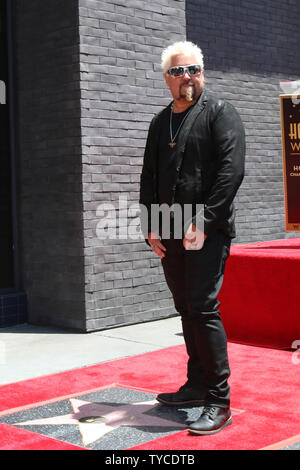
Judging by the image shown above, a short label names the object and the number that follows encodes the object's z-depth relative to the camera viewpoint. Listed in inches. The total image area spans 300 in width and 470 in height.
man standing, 149.6
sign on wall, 241.3
